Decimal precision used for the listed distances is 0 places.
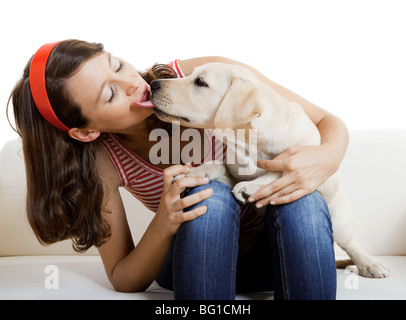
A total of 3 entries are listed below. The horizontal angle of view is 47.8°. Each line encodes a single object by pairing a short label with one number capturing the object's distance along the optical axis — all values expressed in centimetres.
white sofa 172
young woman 127
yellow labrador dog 142
